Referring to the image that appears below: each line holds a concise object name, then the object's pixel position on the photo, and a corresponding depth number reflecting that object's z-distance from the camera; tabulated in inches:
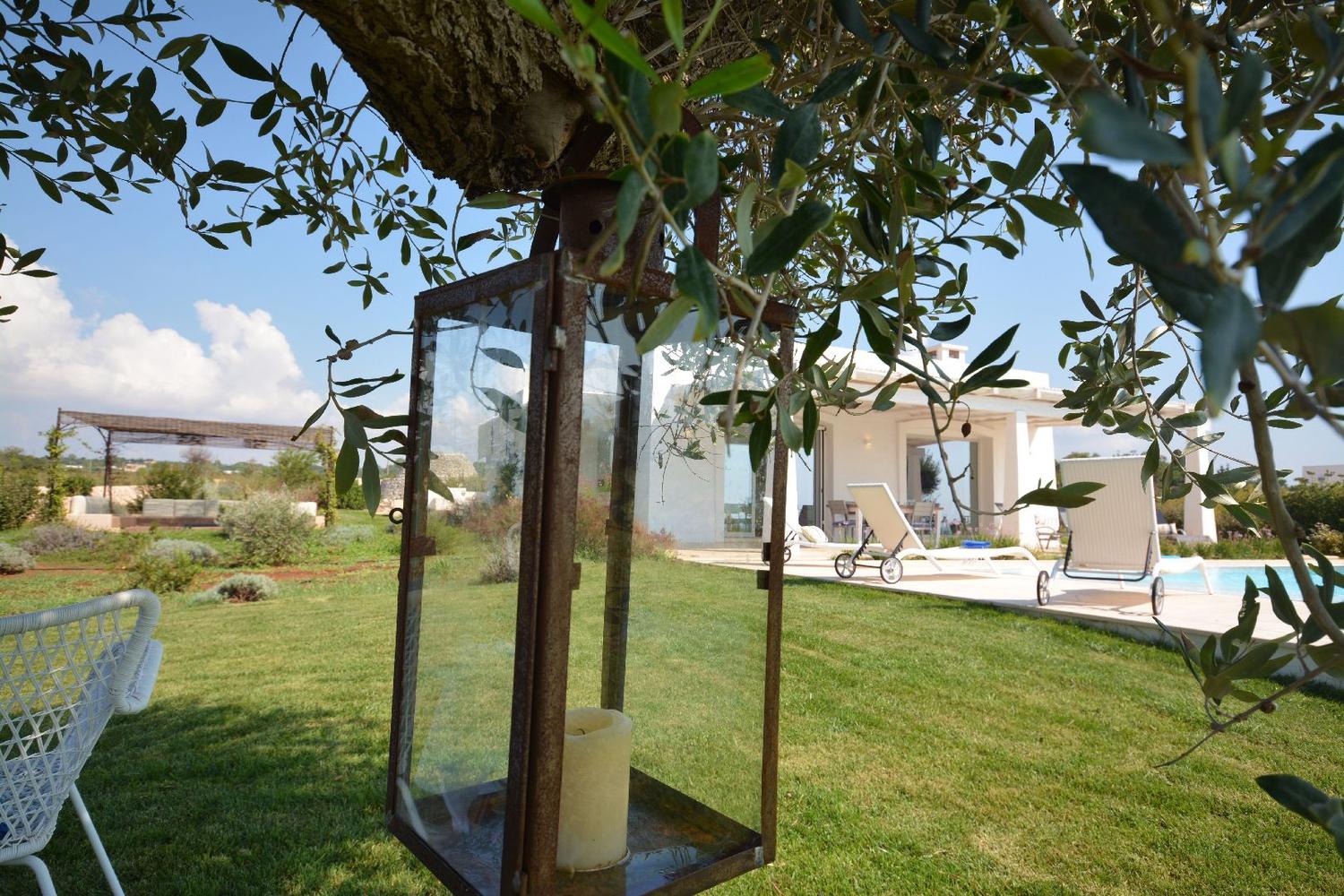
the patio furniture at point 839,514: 629.0
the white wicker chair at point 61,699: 72.2
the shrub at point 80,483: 562.9
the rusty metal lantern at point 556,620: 32.8
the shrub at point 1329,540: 515.5
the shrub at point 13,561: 357.4
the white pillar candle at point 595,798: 38.3
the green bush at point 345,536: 469.6
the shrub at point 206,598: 310.0
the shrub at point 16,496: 471.5
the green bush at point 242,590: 319.6
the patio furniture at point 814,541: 510.6
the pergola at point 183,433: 578.6
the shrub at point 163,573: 323.9
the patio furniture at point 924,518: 613.3
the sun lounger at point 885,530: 348.5
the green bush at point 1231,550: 532.1
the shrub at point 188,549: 373.7
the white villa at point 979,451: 600.4
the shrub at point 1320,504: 597.9
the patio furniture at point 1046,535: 618.2
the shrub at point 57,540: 405.4
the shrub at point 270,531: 413.1
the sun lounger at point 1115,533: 282.0
